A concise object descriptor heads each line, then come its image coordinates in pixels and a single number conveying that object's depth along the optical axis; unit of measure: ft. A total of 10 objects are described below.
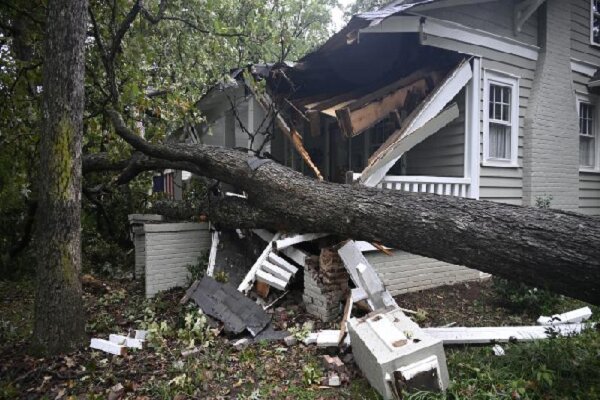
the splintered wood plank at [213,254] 20.61
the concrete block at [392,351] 10.57
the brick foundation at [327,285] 17.07
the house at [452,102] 20.88
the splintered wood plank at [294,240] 18.15
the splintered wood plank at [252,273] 18.26
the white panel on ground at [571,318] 15.48
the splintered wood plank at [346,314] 14.42
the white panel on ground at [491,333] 14.19
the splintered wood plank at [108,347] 14.38
